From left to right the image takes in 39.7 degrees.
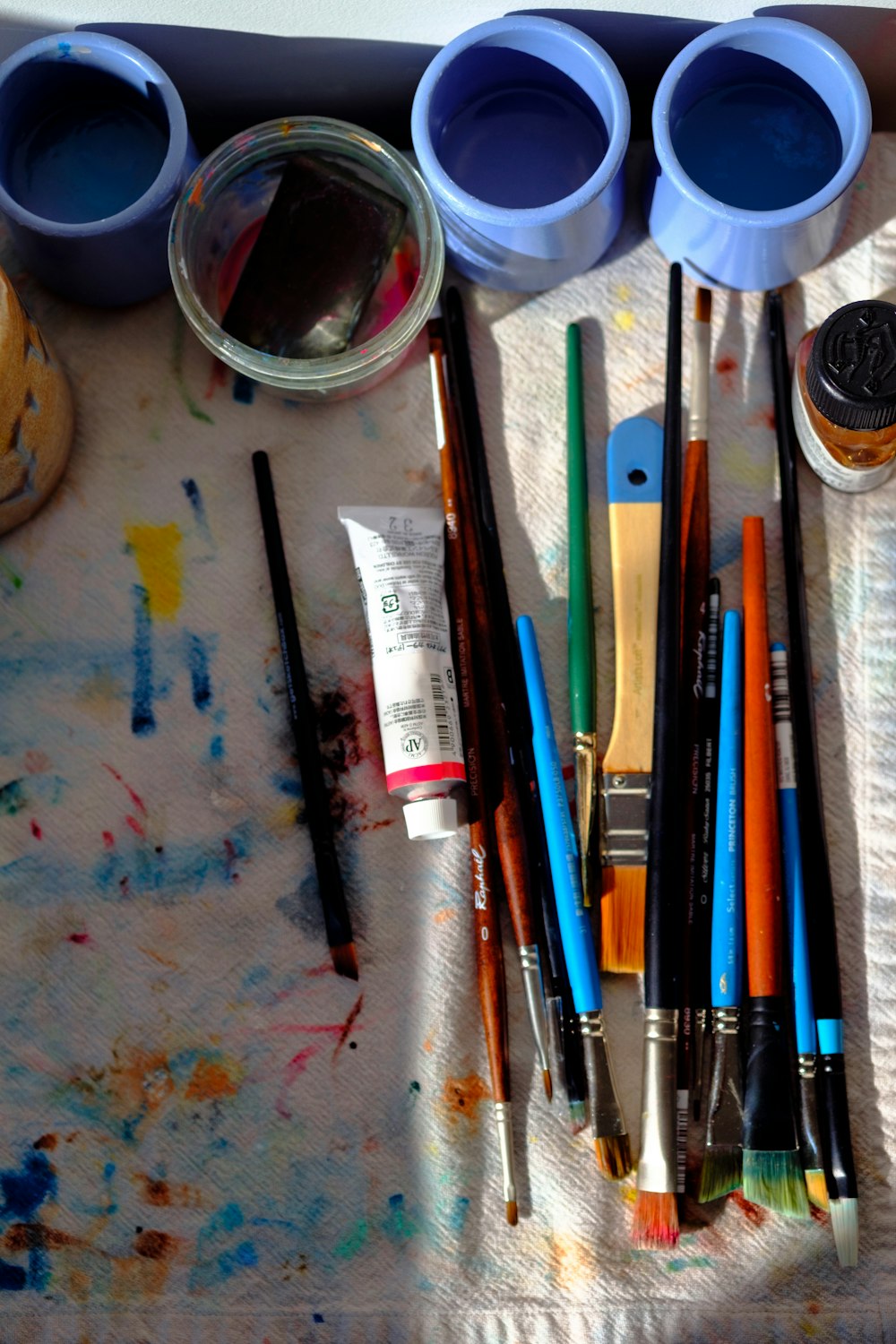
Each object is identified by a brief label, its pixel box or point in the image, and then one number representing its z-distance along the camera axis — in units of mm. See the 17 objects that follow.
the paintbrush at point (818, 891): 605
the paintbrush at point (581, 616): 654
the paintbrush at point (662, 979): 605
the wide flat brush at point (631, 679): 635
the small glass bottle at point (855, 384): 620
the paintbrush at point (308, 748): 639
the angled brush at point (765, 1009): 604
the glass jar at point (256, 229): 669
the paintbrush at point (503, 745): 632
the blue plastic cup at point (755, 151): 658
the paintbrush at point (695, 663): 627
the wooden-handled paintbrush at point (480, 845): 621
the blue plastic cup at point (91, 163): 665
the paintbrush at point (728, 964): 611
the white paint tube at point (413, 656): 631
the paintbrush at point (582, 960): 616
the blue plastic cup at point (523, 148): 661
